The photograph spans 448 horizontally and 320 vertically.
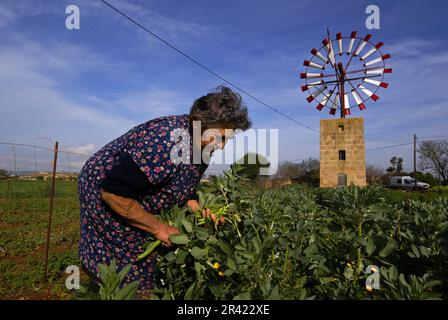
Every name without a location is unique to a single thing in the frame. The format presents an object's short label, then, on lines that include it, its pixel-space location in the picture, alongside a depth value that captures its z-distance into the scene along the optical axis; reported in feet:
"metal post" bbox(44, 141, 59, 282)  13.67
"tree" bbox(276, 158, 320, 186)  71.41
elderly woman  4.70
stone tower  55.98
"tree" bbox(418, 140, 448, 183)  111.96
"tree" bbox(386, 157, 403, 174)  185.06
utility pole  87.43
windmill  55.77
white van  88.89
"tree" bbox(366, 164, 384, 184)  91.71
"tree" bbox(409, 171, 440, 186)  92.07
